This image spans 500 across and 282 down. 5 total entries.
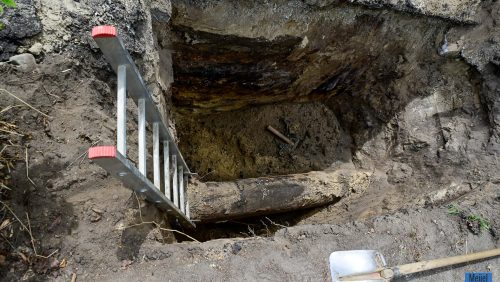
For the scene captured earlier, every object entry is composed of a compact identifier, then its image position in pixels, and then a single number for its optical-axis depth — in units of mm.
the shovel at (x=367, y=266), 2037
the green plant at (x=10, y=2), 1396
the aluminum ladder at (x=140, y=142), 1360
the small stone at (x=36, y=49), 1994
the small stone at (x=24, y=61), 1957
